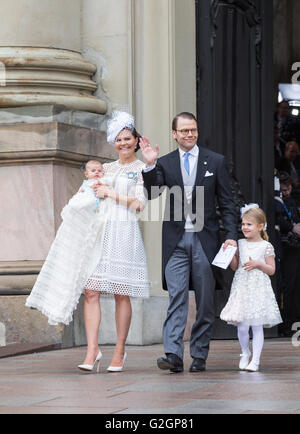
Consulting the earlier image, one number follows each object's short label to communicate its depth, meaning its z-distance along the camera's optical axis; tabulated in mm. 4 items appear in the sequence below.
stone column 20734
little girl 16391
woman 15969
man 15992
